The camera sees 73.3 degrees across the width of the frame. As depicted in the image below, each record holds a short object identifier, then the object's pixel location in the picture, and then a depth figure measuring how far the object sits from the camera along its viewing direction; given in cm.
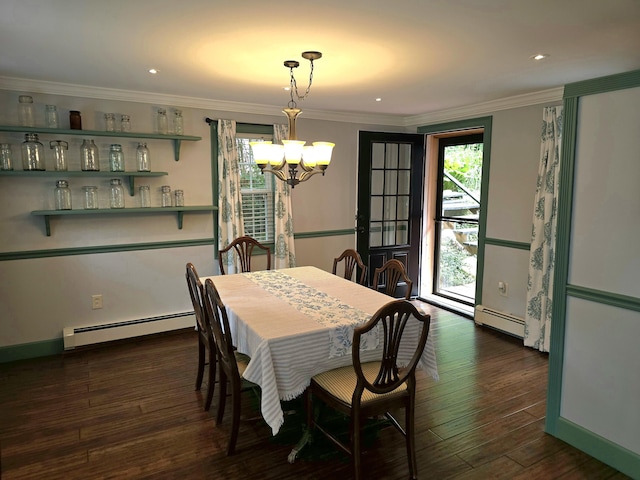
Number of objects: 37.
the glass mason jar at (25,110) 349
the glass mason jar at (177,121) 414
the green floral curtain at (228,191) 440
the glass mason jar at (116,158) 389
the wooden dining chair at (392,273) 313
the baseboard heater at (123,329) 388
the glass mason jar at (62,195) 369
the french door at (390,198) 529
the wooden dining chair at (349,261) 372
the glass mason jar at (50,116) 360
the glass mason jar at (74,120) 369
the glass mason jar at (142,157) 401
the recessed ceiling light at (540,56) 271
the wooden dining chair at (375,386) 206
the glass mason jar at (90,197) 382
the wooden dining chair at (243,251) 411
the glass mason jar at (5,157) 347
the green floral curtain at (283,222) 471
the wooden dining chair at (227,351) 236
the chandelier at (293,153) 273
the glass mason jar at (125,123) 390
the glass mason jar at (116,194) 392
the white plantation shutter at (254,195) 462
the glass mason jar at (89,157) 375
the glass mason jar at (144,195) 404
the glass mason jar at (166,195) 416
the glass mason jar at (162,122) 407
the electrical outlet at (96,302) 402
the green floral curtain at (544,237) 378
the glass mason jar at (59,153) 364
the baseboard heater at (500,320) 423
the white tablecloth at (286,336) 219
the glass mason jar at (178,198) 423
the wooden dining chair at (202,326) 277
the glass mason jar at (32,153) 352
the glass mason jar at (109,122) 384
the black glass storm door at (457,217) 534
